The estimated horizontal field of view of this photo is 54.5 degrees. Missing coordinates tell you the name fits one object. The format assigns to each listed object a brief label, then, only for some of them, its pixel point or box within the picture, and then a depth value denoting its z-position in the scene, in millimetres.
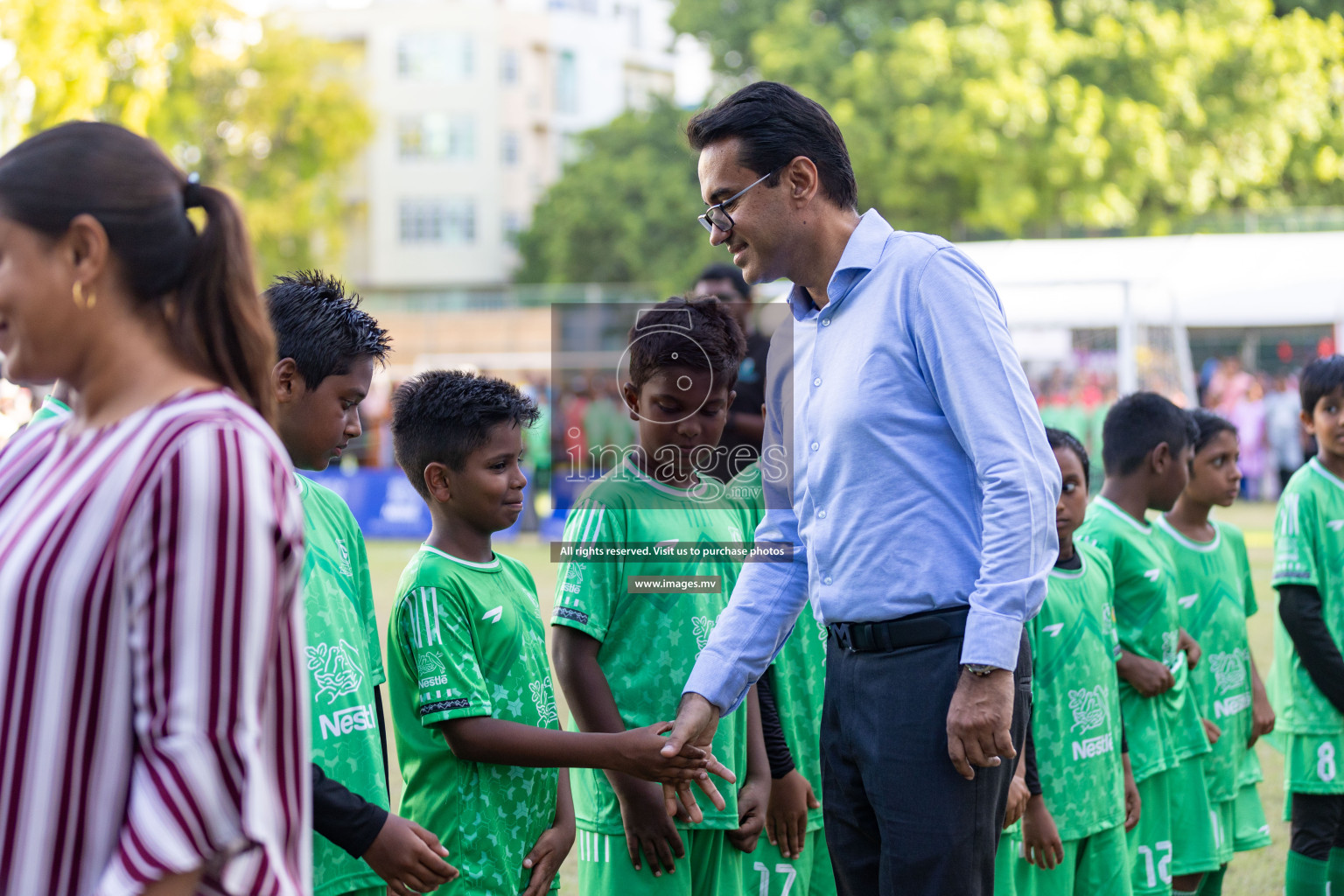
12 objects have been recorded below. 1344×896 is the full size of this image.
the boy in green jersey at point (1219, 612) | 4875
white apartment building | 49000
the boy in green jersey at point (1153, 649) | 4438
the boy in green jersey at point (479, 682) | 2951
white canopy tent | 15867
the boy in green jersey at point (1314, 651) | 4645
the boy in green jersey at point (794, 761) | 3707
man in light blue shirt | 2471
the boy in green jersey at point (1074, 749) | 3938
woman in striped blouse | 1359
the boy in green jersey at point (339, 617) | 2510
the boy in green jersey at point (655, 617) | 3271
